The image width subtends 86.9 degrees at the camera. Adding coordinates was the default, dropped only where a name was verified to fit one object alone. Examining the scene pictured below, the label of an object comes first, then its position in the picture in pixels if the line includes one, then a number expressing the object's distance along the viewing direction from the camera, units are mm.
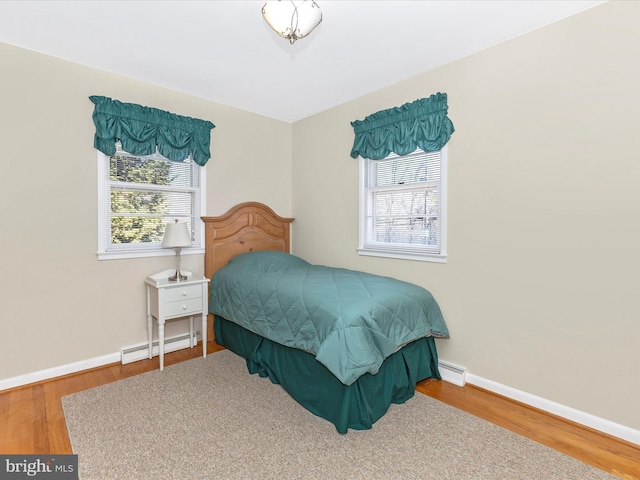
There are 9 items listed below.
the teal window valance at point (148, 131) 2738
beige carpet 1646
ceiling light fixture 1808
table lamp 2863
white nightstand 2765
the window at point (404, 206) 2785
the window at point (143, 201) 2847
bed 1959
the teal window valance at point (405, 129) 2666
